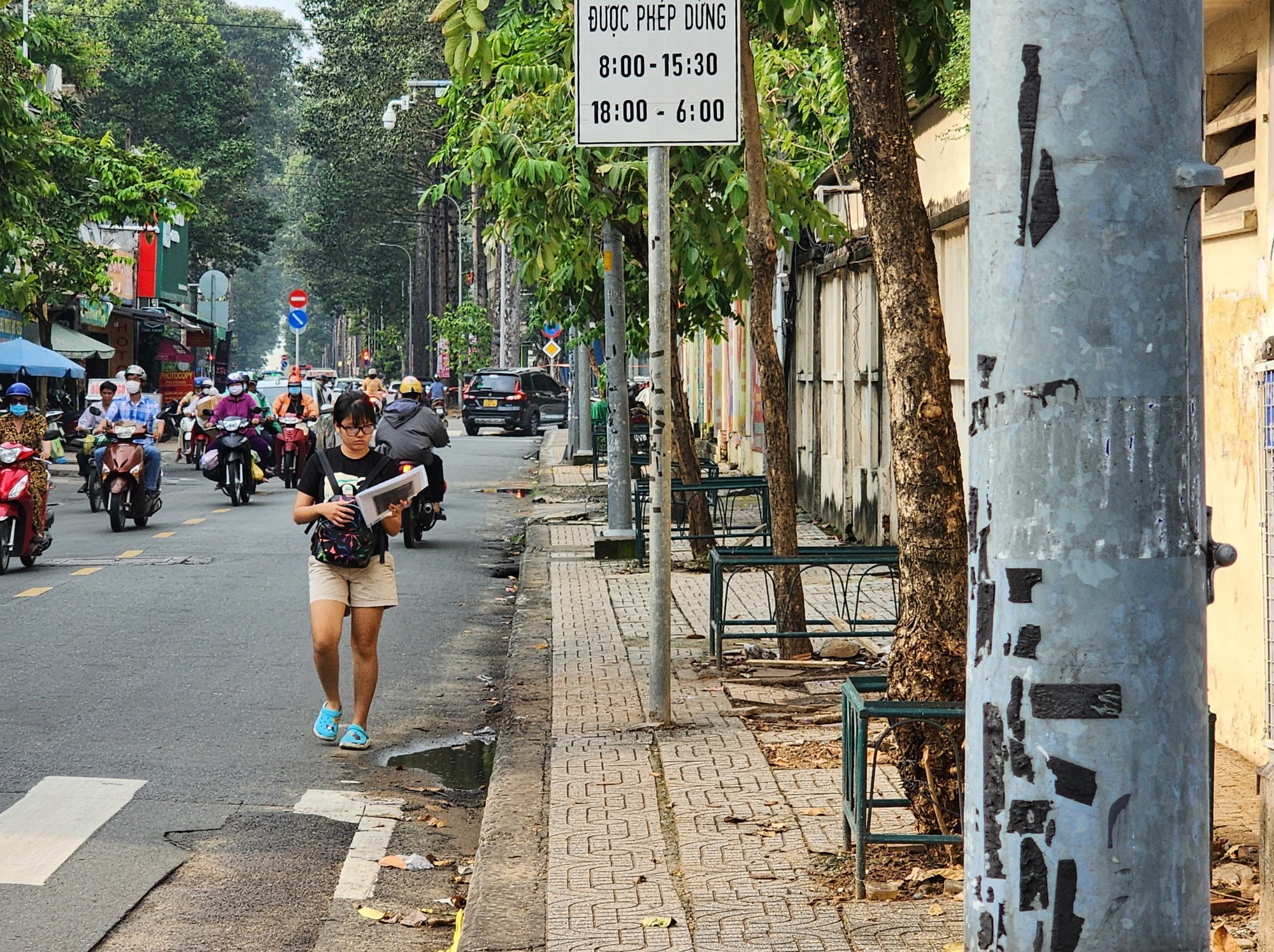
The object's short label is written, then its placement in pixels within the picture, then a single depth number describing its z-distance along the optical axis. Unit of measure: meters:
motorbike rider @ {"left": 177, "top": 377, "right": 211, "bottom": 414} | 32.47
